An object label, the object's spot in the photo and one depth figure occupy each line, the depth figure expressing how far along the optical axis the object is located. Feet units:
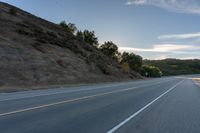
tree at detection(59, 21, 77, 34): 124.04
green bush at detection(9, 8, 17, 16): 89.24
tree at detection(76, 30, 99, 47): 126.14
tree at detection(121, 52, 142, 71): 152.60
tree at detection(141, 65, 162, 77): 167.11
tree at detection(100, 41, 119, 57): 138.11
